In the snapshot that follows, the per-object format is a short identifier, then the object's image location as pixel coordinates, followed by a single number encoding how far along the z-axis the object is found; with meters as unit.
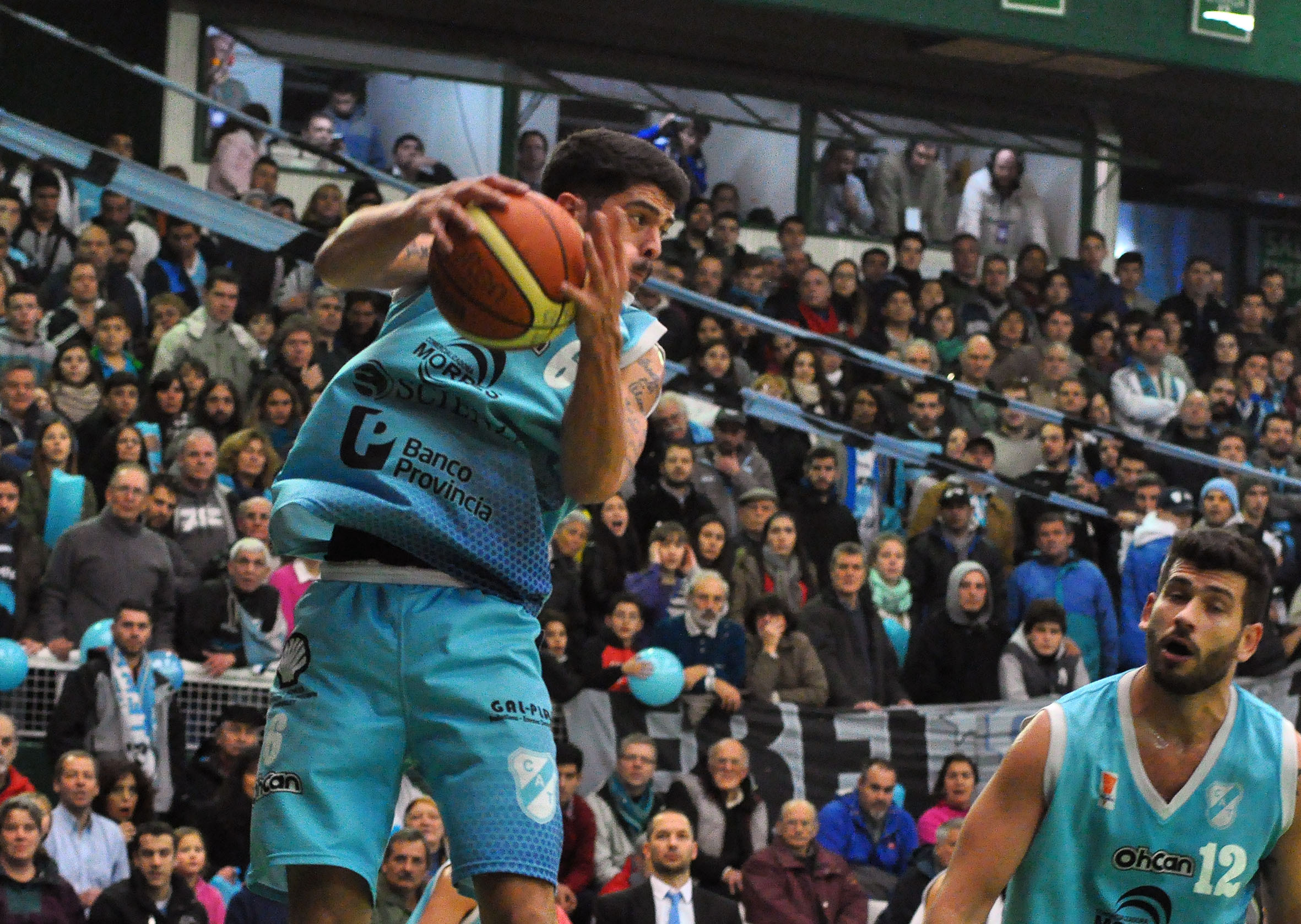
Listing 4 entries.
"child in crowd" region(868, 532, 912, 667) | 12.84
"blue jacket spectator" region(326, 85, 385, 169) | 18.44
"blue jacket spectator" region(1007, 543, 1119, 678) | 12.98
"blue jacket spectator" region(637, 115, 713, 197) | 19.72
